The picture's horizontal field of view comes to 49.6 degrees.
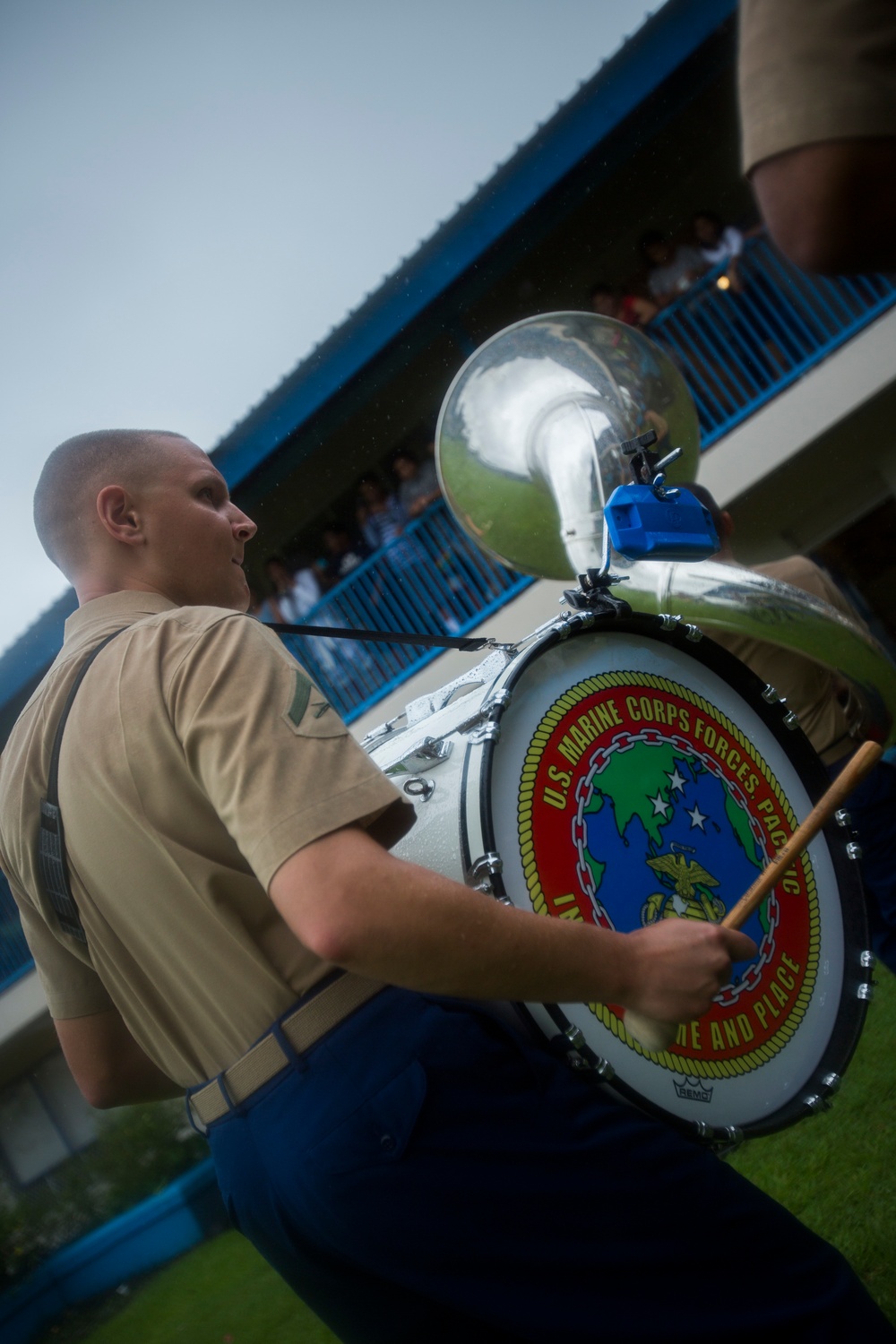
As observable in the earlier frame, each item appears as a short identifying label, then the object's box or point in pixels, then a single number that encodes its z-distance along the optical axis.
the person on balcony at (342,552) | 6.99
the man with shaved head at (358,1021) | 0.87
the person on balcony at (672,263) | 6.33
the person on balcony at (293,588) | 6.69
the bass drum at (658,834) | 1.17
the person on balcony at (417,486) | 6.89
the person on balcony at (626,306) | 6.23
